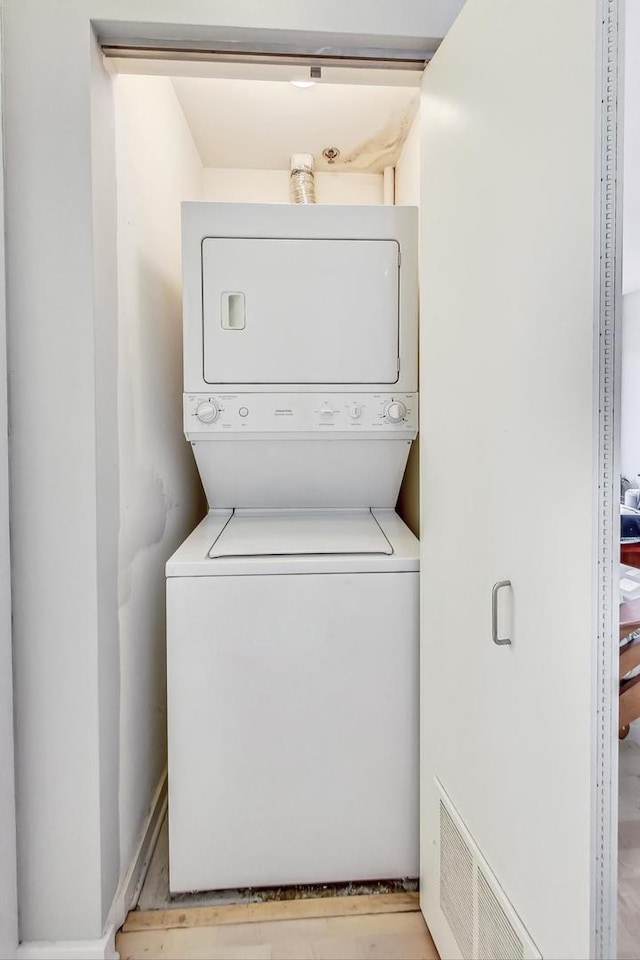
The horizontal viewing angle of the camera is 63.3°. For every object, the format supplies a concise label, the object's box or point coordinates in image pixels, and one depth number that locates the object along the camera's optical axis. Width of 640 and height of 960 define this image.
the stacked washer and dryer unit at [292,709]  1.60
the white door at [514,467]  0.82
